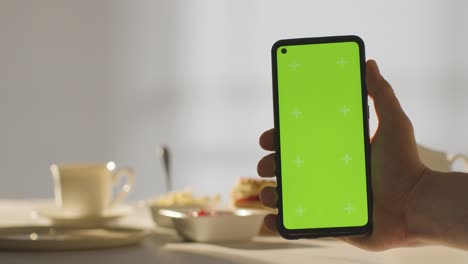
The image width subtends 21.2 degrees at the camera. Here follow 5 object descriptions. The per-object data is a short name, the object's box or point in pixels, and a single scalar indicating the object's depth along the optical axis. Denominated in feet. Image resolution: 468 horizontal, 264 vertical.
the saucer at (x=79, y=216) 4.58
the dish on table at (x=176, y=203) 4.54
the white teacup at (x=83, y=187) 4.82
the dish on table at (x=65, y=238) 3.70
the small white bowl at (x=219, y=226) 3.99
